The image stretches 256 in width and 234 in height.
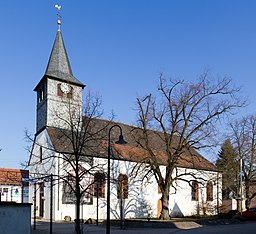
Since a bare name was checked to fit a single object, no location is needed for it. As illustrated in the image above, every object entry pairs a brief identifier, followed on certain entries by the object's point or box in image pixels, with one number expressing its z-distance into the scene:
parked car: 34.88
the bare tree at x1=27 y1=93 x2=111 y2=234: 33.22
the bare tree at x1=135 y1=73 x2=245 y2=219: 29.22
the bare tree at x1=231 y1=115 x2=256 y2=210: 42.62
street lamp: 14.41
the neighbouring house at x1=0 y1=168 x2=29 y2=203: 42.63
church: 33.59
